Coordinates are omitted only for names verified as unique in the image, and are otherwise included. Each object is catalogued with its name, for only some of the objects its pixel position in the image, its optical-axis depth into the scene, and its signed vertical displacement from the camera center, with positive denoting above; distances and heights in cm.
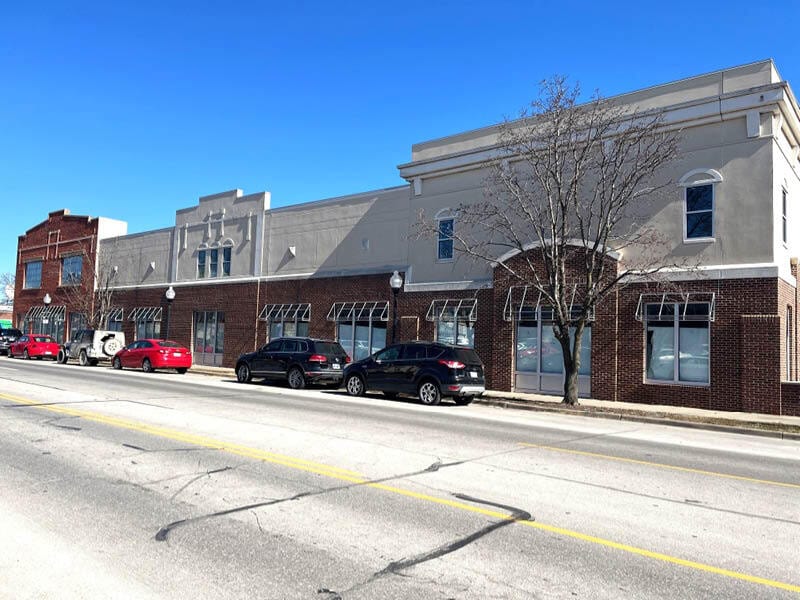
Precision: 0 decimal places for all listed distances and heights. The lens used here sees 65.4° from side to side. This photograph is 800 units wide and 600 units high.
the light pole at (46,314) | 4398 +128
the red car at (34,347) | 3509 -85
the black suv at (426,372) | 1666 -76
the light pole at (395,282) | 2138 +213
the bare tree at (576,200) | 1714 +457
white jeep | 3014 -59
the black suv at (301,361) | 2009 -68
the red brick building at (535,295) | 1670 +246
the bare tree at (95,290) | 3819 +279
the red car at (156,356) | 2598 -84
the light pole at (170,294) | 3189 +215
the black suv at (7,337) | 3831 -38
